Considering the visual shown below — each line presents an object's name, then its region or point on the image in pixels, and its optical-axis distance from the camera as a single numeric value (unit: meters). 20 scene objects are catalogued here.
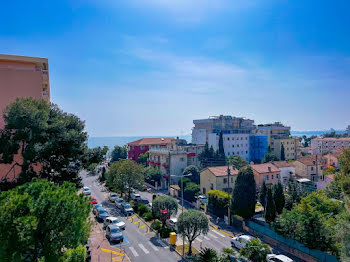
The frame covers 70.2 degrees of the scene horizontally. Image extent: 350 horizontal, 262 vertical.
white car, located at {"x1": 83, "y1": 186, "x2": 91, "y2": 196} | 39.68
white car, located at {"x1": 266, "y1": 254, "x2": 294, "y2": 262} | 18.45
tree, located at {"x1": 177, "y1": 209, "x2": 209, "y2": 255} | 19.86
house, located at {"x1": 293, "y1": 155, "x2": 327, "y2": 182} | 49.97
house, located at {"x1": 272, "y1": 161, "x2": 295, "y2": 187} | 46.42
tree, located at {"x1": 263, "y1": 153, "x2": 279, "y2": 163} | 64.81
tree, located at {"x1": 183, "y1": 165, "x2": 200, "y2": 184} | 45.56
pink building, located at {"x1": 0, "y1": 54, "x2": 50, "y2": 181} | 20.53
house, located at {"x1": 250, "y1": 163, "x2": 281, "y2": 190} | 40.97
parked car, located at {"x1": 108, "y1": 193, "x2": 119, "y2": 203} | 35.58
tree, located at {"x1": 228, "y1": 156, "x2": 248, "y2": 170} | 55.24
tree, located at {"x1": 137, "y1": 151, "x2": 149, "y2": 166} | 64.28
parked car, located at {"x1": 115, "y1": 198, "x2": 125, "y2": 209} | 32.00
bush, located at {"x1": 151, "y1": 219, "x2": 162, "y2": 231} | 25.21
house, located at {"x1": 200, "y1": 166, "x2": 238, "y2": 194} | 38.03
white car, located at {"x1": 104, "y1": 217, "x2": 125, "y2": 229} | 24.47
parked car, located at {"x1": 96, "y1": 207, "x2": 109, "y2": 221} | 27.72
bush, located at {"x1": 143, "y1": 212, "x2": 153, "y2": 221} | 28.32
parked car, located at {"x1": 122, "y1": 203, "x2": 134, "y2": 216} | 30.03
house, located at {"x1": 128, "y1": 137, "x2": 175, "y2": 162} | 70.81
